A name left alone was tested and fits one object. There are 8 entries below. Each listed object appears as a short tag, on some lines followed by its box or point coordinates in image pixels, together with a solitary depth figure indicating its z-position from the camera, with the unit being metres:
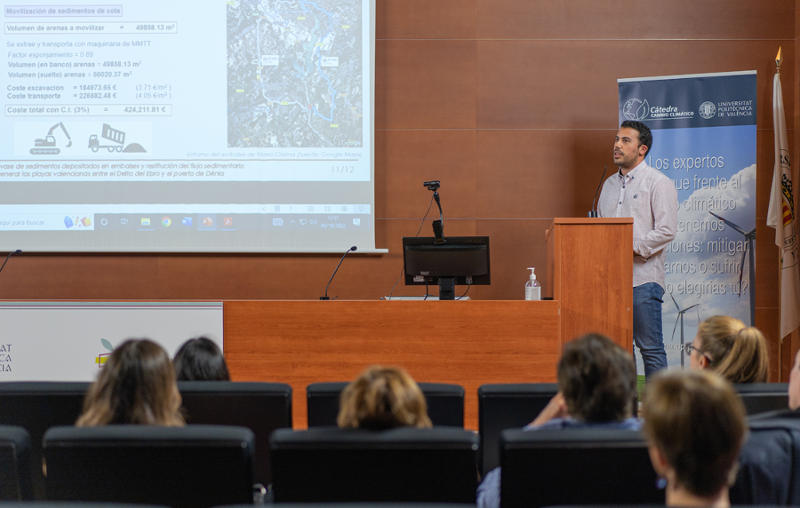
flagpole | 5.57
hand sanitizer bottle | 4.58
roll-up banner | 5.53
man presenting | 4.80
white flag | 5.51
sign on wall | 4.40
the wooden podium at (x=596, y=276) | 4.27
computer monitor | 4.55
